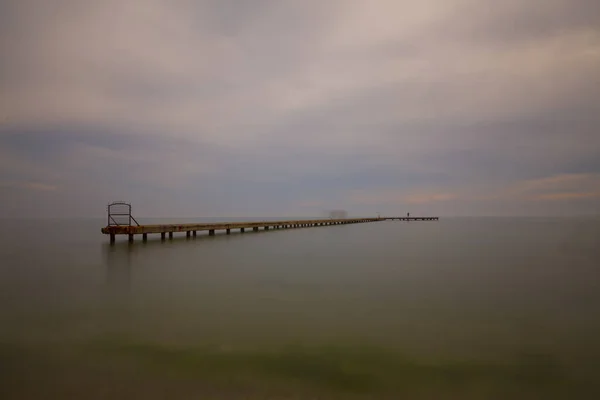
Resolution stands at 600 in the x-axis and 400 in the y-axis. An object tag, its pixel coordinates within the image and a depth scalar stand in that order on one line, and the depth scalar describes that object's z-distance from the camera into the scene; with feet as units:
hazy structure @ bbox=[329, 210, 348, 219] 330.75
